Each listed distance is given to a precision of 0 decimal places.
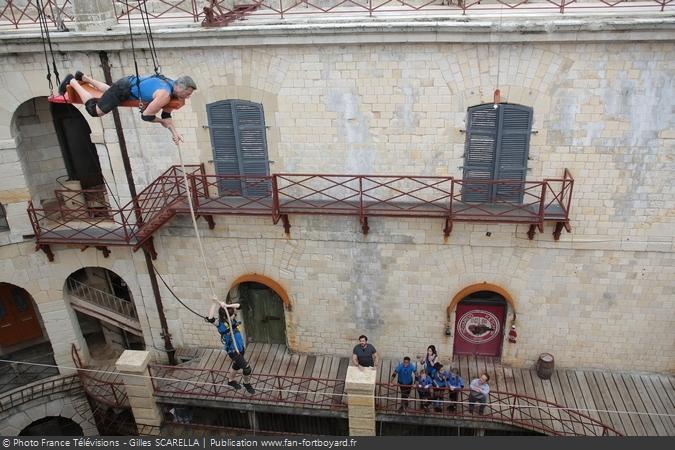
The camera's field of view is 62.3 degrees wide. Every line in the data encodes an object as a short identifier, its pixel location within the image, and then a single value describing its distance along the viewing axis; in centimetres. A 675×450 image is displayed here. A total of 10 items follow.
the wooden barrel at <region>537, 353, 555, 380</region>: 1581
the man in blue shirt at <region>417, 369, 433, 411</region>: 1484
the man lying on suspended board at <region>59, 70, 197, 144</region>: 888
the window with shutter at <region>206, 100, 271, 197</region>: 1428
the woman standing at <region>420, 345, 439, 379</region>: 1491
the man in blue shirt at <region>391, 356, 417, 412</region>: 1506
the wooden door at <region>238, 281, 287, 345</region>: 1723
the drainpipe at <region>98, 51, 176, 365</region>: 1426
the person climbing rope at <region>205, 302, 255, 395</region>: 1214
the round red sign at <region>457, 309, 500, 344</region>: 1644
